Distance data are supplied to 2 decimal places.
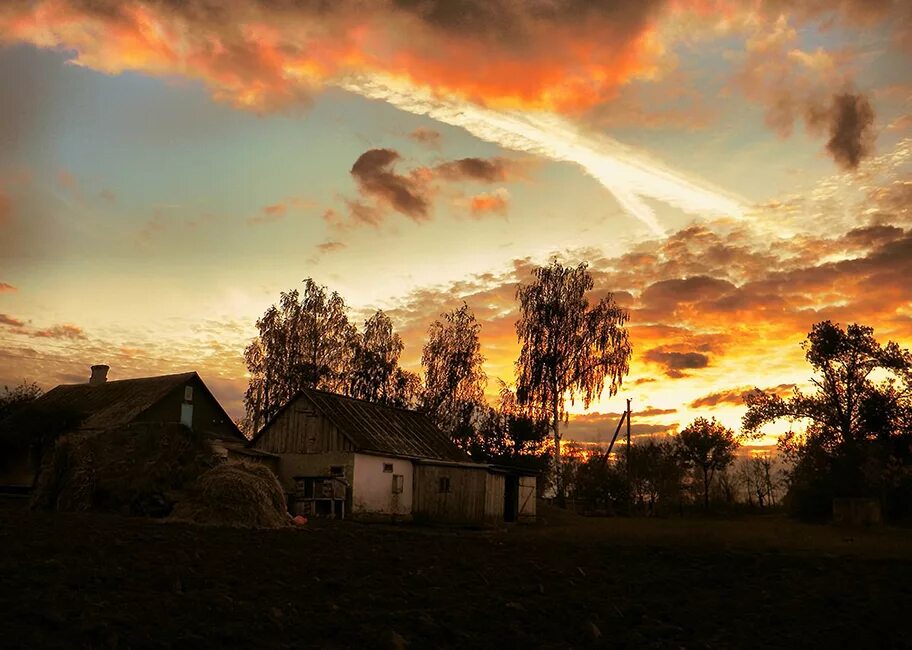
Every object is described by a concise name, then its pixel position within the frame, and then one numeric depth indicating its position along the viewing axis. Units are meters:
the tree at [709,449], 63.84
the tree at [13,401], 47.94
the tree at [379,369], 53.12
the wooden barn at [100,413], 39.91
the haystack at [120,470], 24.97
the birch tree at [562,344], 46.81
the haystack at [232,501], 21.78
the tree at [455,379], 53.31
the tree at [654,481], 53.09
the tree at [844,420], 39.34
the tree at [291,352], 49.16
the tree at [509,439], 52.22
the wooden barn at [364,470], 34.22
